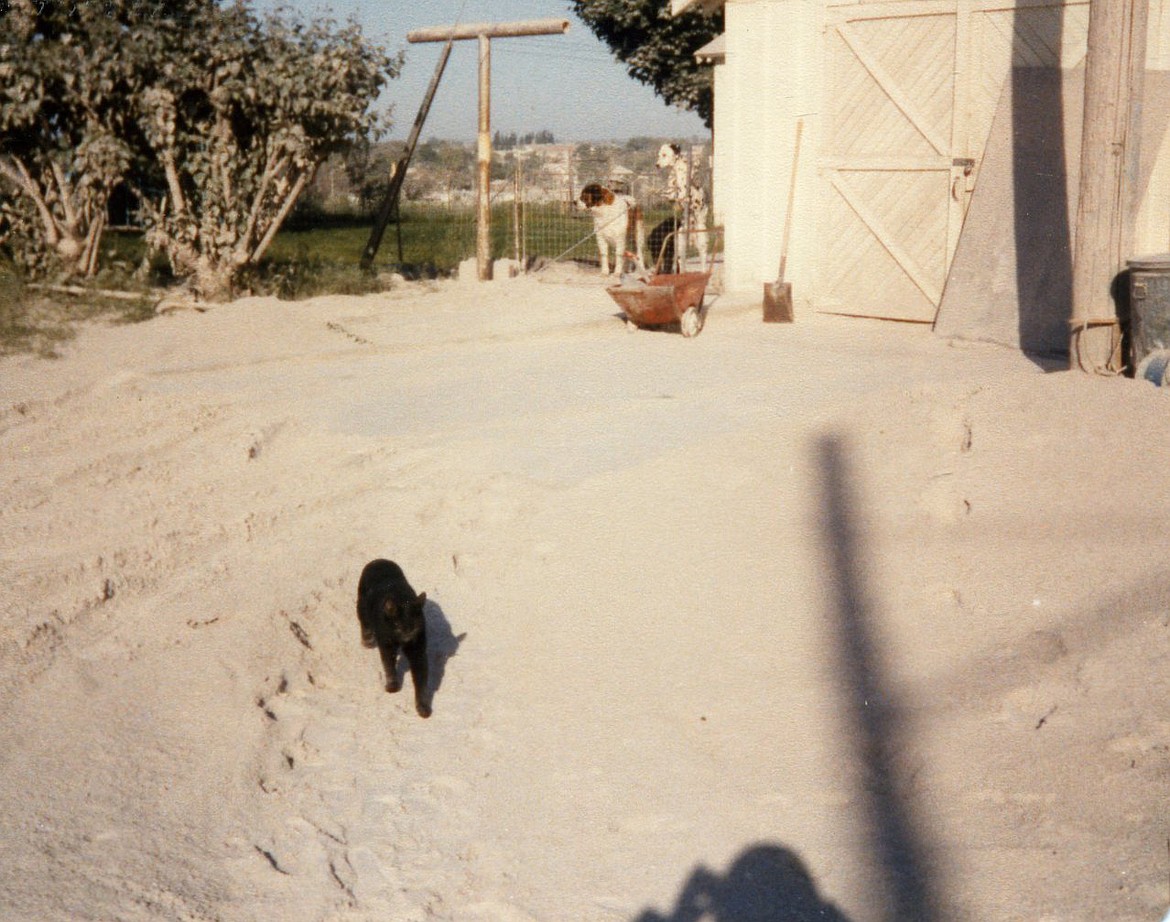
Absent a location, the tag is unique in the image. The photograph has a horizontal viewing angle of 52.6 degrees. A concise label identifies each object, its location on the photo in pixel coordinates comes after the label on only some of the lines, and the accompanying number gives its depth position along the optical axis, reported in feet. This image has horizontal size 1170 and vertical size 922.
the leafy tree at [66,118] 40.27
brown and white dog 50.98
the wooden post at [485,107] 50.42
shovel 40.52
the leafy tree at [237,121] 41.42
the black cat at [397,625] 15.40
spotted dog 55.36
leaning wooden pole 52.29
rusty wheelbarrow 36.83
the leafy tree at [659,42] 84.69
